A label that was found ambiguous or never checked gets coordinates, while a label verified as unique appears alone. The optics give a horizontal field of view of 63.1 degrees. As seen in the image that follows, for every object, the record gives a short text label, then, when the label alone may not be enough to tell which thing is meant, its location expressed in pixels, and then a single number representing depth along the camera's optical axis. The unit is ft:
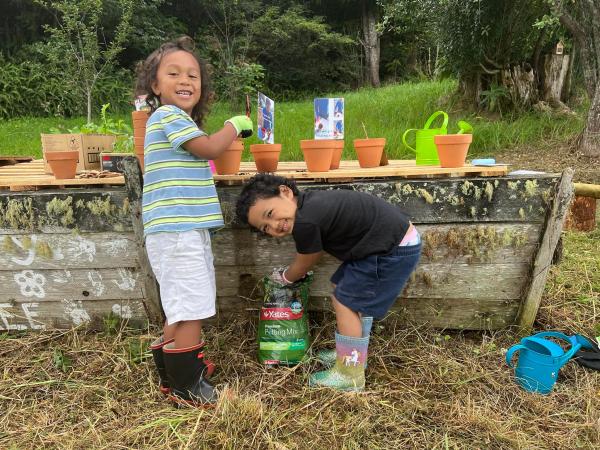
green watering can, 8.41
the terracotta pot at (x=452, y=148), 7.35
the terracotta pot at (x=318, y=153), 7.36
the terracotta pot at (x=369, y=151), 7.98
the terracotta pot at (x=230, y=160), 7.51
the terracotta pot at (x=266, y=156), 7.58
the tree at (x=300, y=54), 50.57
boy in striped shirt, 6.27
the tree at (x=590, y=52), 17.83
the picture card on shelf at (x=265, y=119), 7.54
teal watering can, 6.85
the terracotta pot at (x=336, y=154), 7.68
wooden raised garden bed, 7.38
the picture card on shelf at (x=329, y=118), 7.72
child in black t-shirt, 6.39
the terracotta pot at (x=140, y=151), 7.39
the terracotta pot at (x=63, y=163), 7.47
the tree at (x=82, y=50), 24.66
